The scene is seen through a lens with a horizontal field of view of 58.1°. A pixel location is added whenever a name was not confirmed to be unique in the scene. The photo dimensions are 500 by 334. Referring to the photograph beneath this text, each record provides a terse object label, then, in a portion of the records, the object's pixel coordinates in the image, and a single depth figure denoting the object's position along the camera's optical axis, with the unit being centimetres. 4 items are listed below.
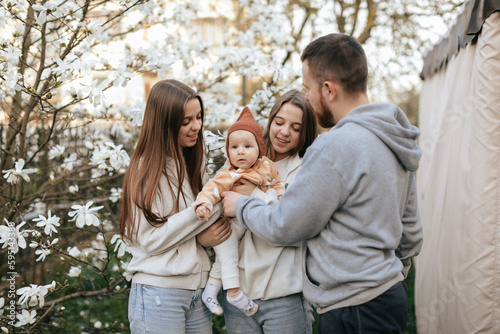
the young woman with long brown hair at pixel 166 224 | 221
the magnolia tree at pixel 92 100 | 278
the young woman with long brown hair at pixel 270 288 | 221
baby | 220
